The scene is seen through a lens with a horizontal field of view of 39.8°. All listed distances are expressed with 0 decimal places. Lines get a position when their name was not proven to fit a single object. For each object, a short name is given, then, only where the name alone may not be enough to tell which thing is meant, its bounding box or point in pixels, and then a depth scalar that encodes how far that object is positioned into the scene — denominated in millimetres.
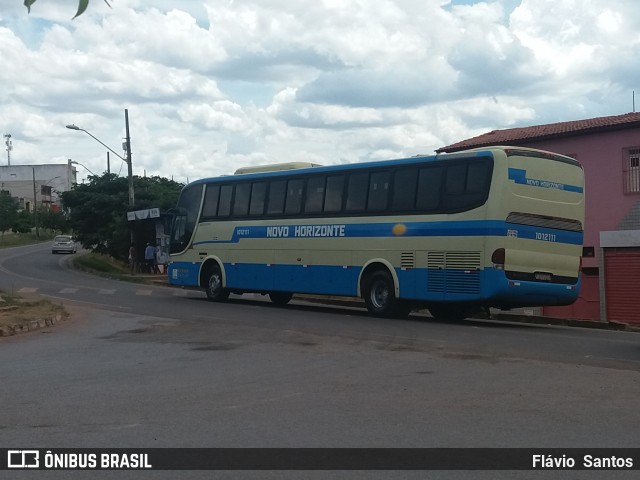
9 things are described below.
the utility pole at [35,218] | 100312
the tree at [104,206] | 46844
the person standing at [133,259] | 43875
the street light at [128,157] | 41500
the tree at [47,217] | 88956
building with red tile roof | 26000
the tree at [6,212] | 95788
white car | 66000
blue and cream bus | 18078
